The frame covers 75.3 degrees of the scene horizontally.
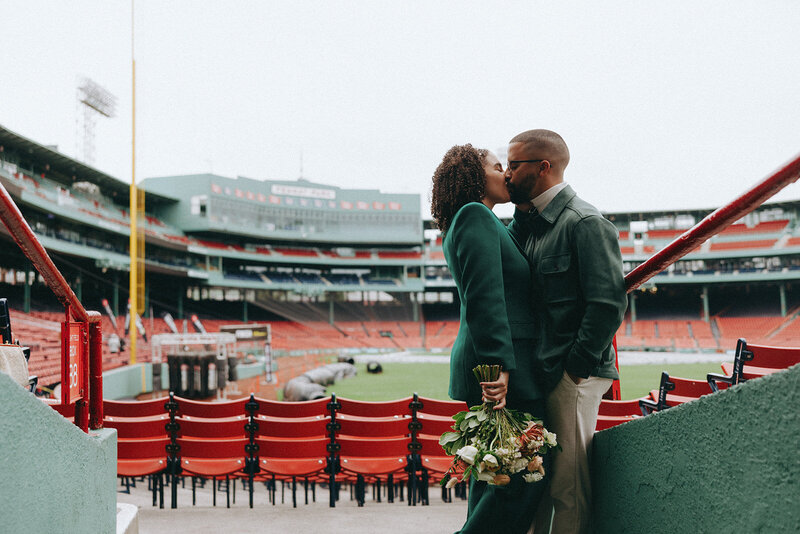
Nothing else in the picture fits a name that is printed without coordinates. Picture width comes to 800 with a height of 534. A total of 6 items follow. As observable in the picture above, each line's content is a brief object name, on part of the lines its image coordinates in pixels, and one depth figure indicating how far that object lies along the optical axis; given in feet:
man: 6.00
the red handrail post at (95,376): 8.81
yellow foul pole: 62.49
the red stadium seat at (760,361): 10.40
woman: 6.16
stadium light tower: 133.18
